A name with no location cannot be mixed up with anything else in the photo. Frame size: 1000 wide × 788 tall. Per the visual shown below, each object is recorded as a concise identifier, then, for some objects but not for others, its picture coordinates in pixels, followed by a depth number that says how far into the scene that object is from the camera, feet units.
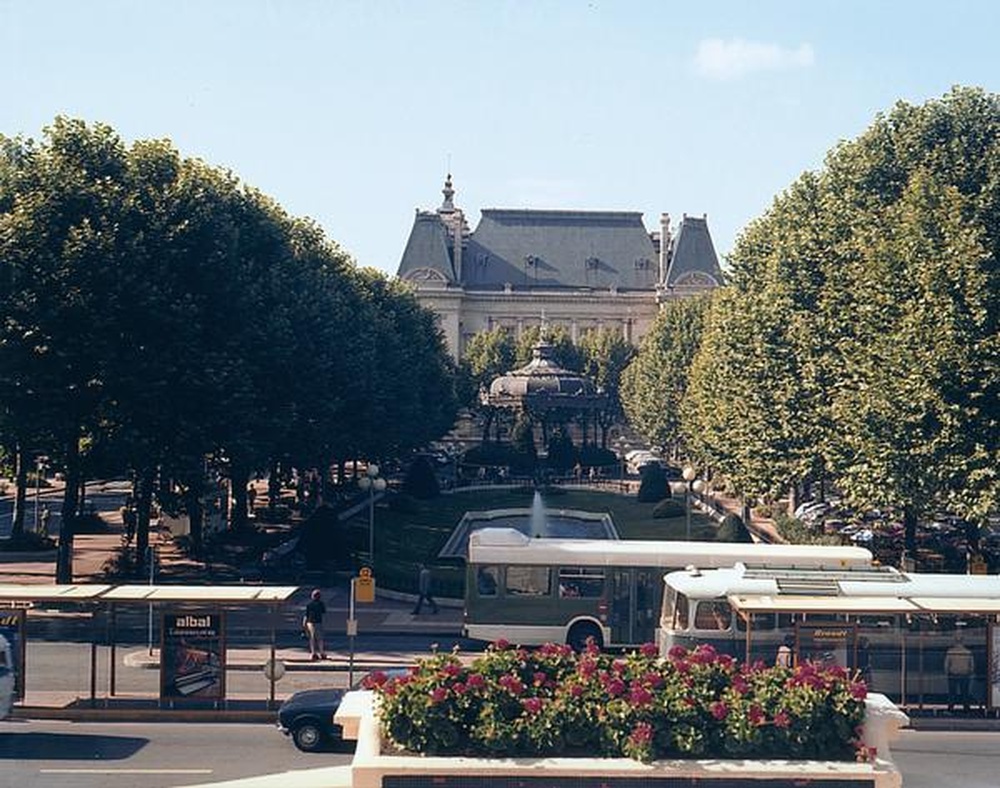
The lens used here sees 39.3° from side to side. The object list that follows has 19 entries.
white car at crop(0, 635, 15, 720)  93.66
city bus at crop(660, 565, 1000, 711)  102.53
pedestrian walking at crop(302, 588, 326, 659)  126.00
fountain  238.60
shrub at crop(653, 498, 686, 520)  263.70
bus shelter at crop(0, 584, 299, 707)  101.30
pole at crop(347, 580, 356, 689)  110.35
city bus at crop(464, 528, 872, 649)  127.54
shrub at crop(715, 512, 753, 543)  195.52
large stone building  643.86
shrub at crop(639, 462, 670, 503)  296.71
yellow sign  154.10
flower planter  56.18
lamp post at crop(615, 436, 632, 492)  366.10
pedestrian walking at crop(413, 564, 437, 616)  158.40
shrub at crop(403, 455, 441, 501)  310.45
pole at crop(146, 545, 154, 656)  112.86
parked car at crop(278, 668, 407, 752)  89.61
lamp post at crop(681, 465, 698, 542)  169.89
